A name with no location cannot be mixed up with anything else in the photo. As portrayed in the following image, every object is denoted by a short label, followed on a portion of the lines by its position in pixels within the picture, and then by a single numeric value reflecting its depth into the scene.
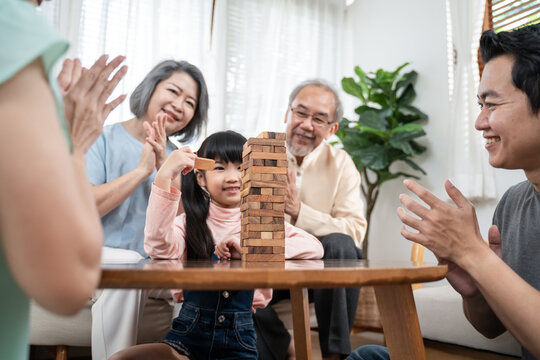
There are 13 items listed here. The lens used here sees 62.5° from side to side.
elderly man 1.73
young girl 1.10
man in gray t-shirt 0.92
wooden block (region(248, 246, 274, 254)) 0.90
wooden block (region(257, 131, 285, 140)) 0.96
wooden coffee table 0.57
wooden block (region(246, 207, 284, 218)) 0.91
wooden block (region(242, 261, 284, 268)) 0.74
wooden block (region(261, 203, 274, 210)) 0.92
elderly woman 1.54
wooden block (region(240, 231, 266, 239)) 0.91
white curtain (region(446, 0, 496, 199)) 3.11
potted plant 3.52
